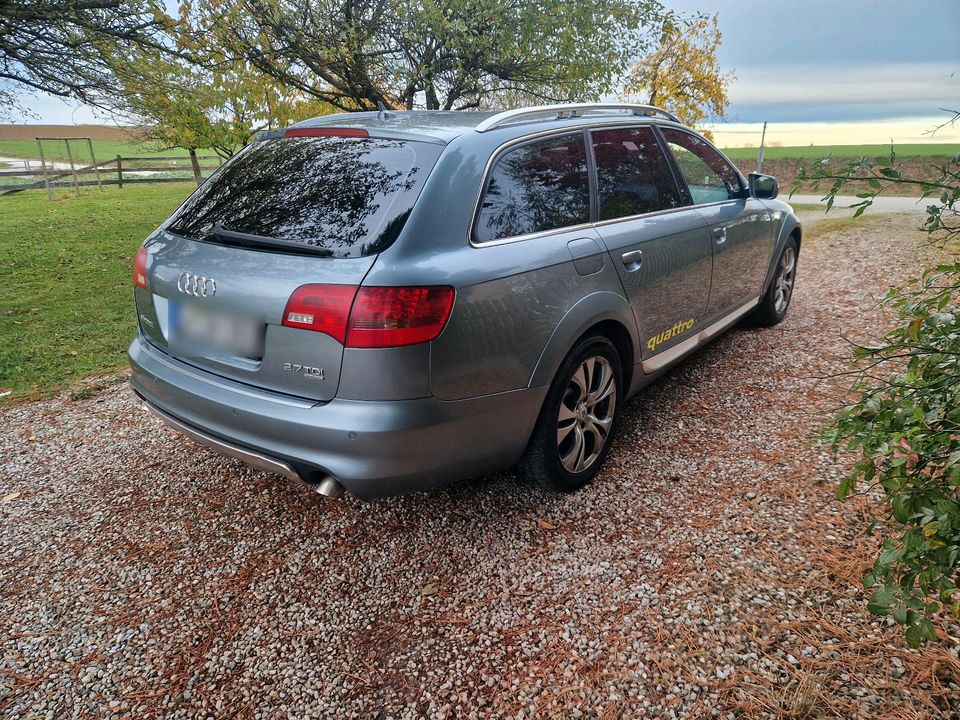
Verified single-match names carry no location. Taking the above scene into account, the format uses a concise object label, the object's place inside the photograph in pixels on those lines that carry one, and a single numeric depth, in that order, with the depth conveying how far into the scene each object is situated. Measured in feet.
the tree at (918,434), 5.16
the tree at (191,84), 26.11
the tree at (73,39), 23.39
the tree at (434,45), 24.72
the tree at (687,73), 45.60
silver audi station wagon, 7.55
